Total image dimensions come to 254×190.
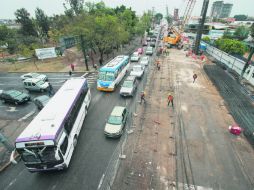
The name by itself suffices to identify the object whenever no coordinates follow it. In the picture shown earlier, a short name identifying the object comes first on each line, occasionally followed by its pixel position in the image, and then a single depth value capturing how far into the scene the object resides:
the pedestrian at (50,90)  21.69
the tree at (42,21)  60.50
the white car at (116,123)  13.57
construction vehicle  52.25
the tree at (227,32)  66.06
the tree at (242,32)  66.38
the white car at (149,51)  41.50
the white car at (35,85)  22.53
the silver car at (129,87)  20.09
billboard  38.41
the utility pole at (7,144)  11.87
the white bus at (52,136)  8.88
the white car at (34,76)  24.83
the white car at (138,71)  25.98
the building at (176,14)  166.62
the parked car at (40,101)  17.81
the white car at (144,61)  31.68
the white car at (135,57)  35.47
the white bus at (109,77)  21.11
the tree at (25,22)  53.08
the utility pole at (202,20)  41.93
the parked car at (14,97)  19.55
